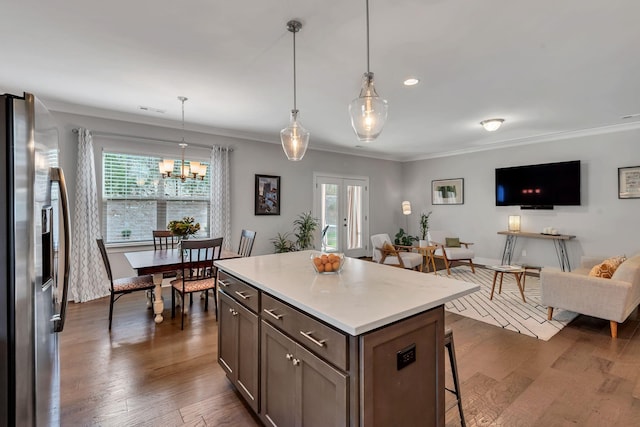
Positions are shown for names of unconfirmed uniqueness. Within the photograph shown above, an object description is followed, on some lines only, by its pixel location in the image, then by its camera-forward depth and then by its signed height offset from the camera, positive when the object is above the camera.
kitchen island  1.21 -0.60
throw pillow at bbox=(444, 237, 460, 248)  6.36 -0.61
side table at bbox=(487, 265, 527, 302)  4.10 -0.77
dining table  3.14 -0.52
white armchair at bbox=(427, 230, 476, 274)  5.86 -0.70
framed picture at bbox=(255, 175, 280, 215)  5.77 +0.35
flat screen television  5.53 +0.51
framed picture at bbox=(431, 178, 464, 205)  7.22 +0.51
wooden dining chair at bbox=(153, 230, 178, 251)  4.38 -0.38
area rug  3.33 -1.22
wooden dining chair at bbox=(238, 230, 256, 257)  4.31 -0.49
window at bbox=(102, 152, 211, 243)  4.46 +0.24
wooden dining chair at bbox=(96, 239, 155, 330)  3.17 -0.79
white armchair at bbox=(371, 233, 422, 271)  5.47 -0.78
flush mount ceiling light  4.68 +1.35
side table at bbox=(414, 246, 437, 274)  5.74 -0.73
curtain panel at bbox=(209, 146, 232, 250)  5.15 +0.30
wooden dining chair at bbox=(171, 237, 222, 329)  3.26 -0.56
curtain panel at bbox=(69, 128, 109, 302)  4.13 -0.16
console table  5.52 -0.54
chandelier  3.84 +0.57
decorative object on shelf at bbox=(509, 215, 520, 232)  6.14 -0.22
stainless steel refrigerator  1.06 -0.17
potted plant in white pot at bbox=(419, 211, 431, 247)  7.64 -0.31
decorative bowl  2.01 -0.33
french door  6.86 +0.02
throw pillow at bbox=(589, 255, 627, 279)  3.30 -0.63
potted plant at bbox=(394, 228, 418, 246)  7.74 -0.67
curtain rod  4.29 +1.13
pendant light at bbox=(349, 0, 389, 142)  2.06 +0.69
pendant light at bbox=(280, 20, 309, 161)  2.66 +0.65
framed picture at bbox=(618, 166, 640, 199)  4.90 +0.47
